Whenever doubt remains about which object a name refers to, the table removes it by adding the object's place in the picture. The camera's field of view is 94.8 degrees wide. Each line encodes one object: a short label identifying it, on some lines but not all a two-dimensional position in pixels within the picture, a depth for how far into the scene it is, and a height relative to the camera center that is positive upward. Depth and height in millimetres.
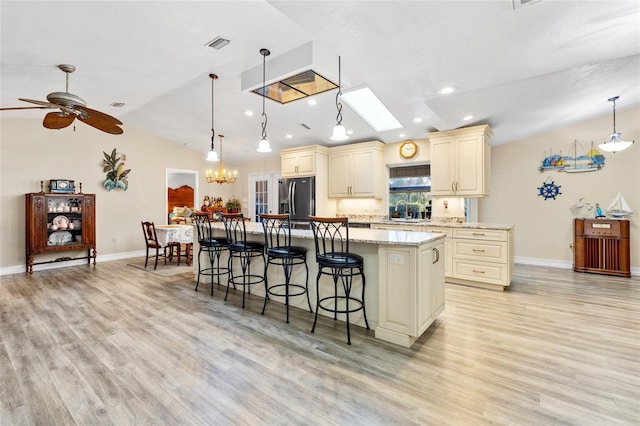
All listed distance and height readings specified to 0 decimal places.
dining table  5324 -418
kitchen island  2439 -625
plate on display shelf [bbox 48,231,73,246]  5406 -487
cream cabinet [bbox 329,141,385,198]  5727 +826
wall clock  5570 +1189
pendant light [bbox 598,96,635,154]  4262 +979
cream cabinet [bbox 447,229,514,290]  4020 -652
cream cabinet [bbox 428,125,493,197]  4625 +820
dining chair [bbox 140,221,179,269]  5418 -503
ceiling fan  2852 +1051
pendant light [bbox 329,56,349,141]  3193 +867
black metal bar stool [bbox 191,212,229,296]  3934 -431
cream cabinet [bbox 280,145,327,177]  6049 +1099
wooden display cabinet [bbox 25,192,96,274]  5102 -231
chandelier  5529 +706
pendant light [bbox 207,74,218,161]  4496 +859
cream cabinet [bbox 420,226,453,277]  4422 -537
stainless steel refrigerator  5996 +271
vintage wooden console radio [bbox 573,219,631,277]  4742 -586
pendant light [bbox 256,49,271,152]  3440 +1646
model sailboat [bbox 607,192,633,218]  4803 +55
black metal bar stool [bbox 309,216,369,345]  2551 -460
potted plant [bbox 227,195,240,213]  8260 +194
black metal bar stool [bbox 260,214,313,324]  3031 -450
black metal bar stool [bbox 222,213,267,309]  3495 -429
